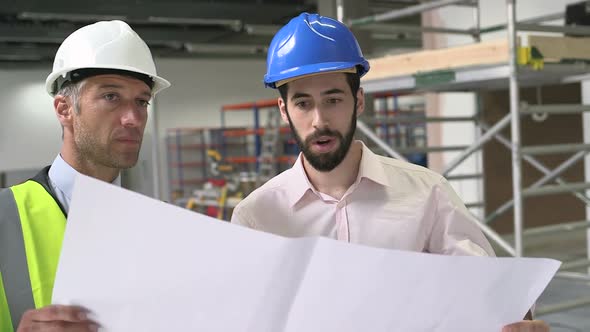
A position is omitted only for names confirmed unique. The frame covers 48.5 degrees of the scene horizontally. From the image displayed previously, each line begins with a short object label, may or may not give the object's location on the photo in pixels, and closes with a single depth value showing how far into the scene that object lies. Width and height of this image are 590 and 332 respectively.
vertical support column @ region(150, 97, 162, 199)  15.44
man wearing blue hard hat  1.81
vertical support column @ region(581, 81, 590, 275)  6.54
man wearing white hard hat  1.48
